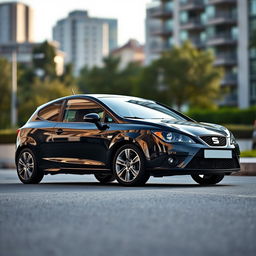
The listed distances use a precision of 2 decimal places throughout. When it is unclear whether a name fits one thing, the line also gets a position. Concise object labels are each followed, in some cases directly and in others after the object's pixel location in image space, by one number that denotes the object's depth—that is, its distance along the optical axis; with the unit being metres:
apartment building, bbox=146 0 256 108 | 86.12
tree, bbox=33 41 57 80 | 103.12
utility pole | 51.78
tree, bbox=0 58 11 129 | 68.00
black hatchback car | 11.38
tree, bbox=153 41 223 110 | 72.62
